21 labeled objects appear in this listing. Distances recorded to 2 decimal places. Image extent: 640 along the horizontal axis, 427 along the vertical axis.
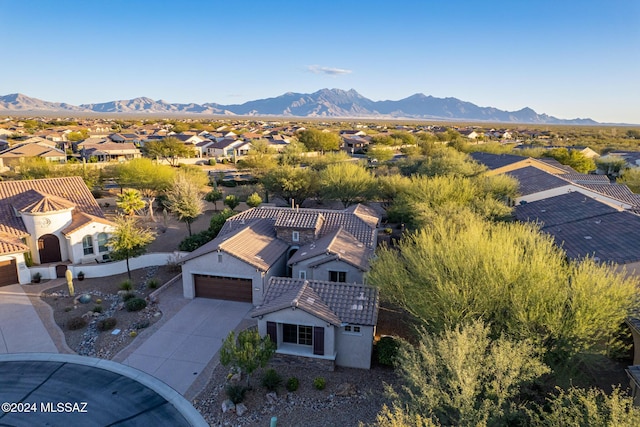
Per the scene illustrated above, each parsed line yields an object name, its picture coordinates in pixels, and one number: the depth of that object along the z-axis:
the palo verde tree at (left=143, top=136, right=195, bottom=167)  80.88
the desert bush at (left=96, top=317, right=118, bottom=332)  21.59
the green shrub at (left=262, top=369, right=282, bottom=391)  16.80
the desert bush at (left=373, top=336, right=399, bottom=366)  18.30
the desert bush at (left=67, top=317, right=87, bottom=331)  21.69
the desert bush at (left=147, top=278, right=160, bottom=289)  26.86
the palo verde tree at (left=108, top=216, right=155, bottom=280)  27.00
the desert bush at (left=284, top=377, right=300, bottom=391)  16.81
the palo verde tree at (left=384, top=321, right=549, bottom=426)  11.11
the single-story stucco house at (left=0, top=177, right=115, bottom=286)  27.05
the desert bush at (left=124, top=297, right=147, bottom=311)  23.52
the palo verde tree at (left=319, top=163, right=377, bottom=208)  43.97
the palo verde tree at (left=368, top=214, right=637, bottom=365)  14.41
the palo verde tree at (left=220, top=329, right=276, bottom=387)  15.91
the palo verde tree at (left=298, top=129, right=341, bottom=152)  102.12
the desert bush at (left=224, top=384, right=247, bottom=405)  15.93
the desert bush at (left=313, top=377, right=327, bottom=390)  16.88
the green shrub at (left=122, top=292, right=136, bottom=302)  24.83
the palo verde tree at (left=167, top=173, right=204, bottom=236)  36.41
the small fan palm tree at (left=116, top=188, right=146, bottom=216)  35.66
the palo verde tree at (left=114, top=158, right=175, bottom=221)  48.81
